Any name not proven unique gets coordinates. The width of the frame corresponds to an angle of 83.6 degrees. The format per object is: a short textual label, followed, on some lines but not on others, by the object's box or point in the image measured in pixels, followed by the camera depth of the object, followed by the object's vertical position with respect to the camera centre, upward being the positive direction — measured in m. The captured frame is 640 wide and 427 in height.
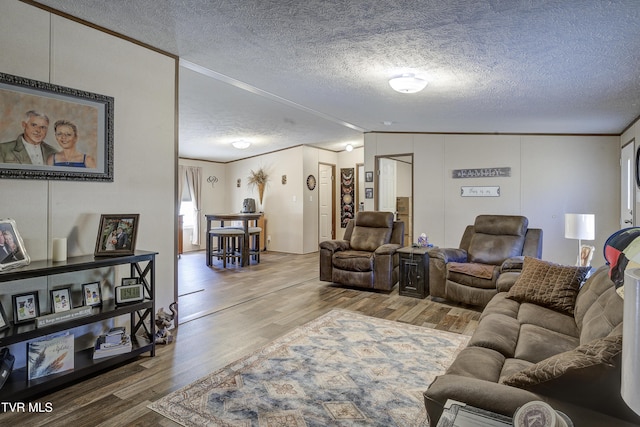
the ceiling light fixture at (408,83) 3.25 +1.18
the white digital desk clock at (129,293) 2.54 -0.59
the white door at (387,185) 6.68 +0.52
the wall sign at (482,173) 5.66 +0.64
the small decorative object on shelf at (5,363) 1.98 -0.88
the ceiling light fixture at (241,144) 6.65 +1.26
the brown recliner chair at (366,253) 4.52 -0.56
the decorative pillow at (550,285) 2.41 -0.52
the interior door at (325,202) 8.34 +0.22
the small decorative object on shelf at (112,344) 2.40 -0.92
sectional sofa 1.02 -0.58
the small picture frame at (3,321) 1.98 -0.62
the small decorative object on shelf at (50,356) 2.09 -0.87
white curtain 8.39 +0.43
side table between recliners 4.29 -0.75
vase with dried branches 8.41 +0.76
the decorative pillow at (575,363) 1.00 -0.45
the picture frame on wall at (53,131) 2.19 +0.53
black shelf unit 1.96 -0.69
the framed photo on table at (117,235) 2.47 -0.17
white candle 2.27 -0.25
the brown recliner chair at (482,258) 3.69 -0.52
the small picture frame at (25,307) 2.10 -0.58
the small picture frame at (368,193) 6.69 +0.35
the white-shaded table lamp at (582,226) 3.25 -0.13
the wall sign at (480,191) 5.71 +0.33
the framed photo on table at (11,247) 1.97 -0.21
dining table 6.37 -0.30
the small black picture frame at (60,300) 2.26 -0.57
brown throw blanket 3.69 -0.61
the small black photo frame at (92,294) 2.43 -0.58
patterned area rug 1.88 -1.07
